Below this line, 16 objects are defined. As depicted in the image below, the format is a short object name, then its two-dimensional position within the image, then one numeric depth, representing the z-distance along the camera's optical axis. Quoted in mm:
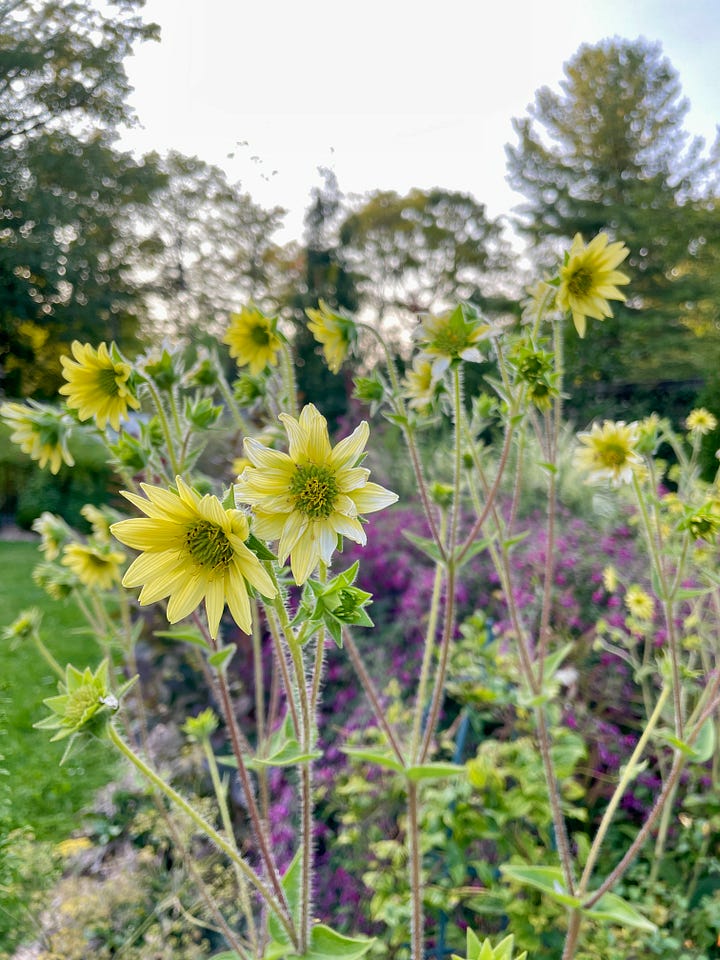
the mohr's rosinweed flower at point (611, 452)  708
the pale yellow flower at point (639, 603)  1006
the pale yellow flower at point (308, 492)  361
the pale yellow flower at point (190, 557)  337
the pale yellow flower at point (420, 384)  682
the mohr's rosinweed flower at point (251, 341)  657
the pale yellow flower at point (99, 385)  544
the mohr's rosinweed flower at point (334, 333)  668
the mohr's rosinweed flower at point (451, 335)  558
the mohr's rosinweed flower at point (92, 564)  832
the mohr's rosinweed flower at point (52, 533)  842
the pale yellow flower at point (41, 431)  615
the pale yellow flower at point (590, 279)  613
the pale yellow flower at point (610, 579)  1131
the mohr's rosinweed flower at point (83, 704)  415
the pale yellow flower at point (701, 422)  1144
